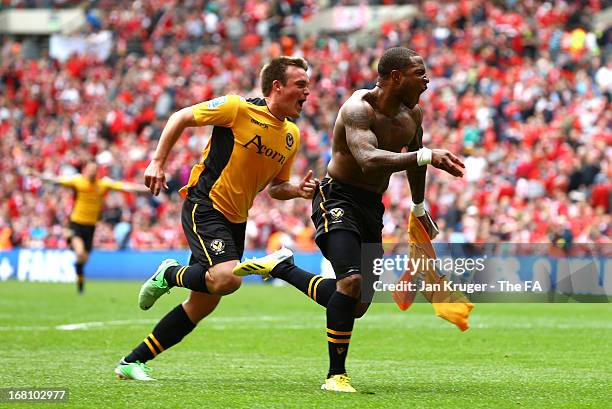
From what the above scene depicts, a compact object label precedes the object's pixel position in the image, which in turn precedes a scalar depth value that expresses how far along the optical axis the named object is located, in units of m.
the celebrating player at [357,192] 17.20
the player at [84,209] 44.81
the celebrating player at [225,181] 18.58
